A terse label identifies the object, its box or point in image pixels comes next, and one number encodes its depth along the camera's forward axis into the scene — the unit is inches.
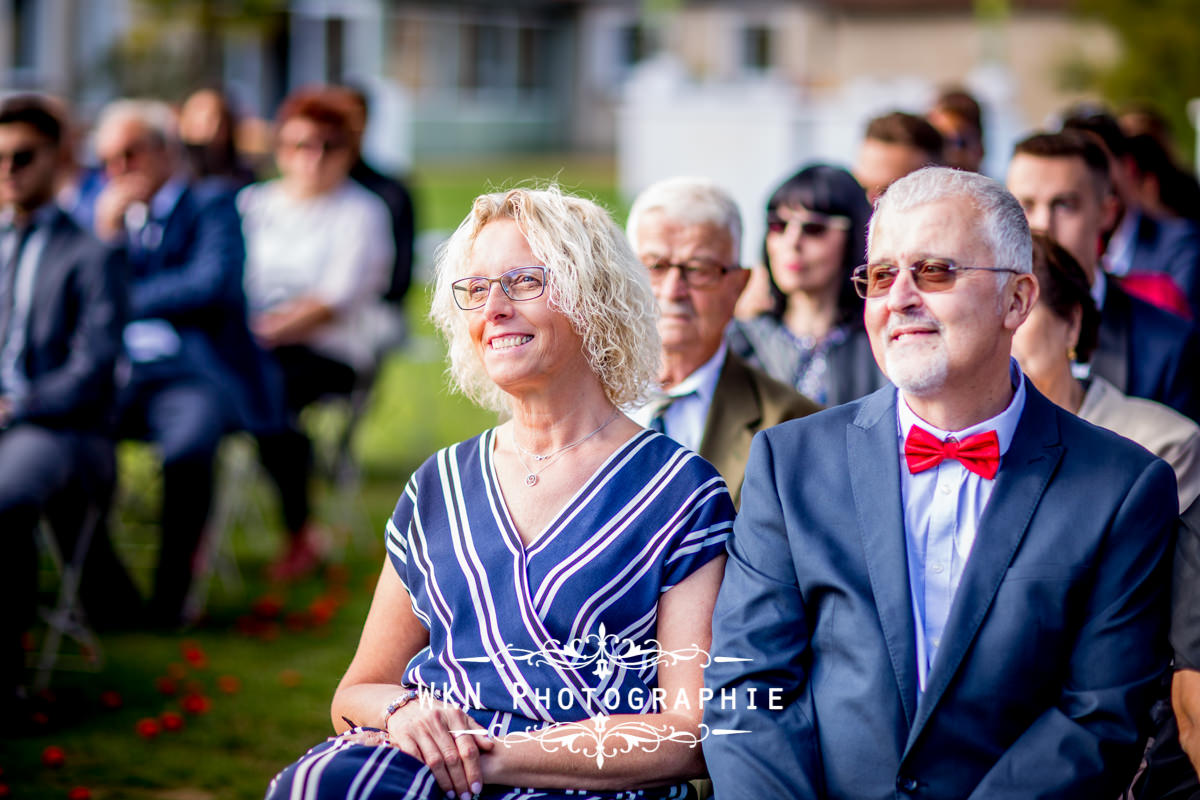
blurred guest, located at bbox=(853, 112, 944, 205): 434.3
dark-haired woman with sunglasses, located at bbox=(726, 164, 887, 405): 373.7
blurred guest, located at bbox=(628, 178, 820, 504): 290.5
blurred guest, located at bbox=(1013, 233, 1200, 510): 275.9
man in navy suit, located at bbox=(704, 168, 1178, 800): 199.0
